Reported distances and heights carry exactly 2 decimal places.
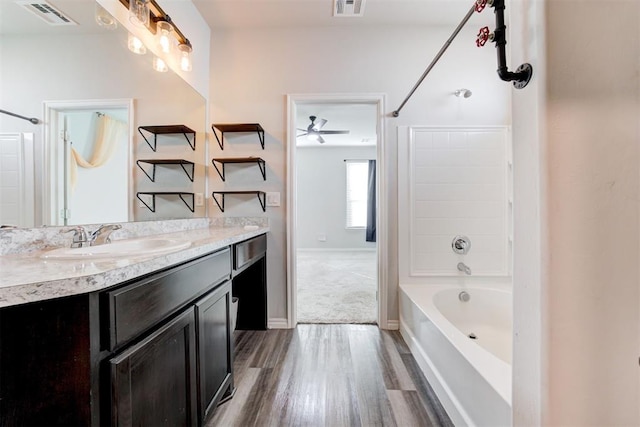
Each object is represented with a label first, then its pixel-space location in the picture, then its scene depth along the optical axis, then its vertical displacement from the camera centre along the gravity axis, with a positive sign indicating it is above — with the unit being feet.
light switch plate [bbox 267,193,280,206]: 7.08 +0.36
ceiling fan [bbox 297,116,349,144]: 12.56 +4.36
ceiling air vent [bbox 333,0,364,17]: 6.18 +5.11
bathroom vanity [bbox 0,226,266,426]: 1.86 -1.21
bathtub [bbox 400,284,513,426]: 3.27 -2.44
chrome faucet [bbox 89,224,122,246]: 3.57 -0.32
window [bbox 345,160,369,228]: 19.01 +1.46
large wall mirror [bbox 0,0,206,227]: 3.00 +1.38
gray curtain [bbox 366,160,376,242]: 18.52 +0.46
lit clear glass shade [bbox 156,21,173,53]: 5.04 +3.64
